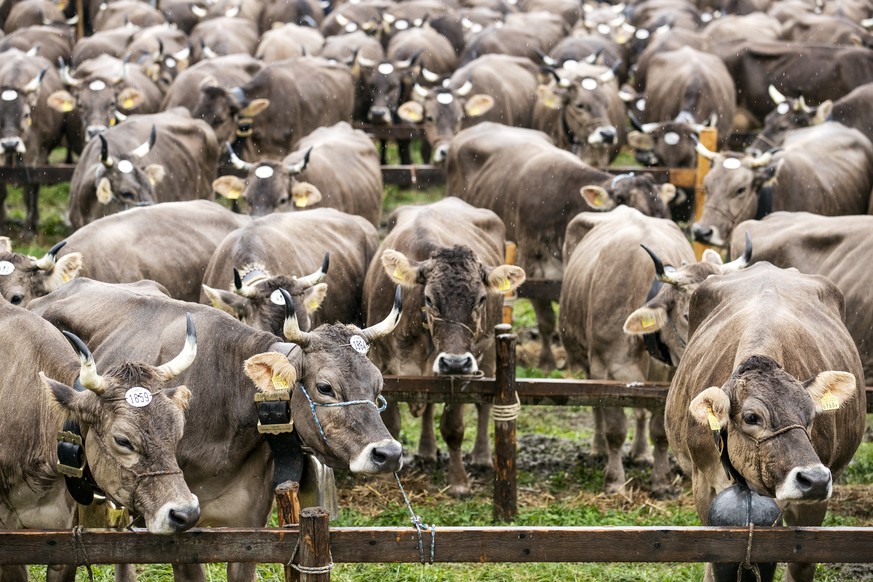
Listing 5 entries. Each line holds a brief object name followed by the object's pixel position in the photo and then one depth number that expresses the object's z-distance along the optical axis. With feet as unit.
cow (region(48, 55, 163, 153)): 48.06
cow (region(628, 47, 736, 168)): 46.88
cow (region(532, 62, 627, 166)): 48.52
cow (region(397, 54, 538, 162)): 50.34
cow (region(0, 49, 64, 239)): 46.55
